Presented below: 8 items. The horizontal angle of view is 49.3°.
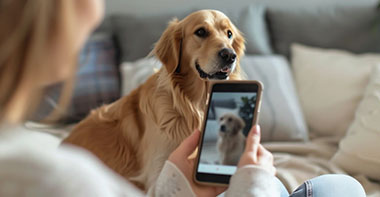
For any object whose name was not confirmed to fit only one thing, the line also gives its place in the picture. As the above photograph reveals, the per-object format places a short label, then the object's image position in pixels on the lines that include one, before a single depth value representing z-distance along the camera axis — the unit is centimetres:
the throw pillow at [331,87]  174
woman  49
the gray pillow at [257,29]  170
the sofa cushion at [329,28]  215
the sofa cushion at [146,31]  181
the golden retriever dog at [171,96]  101
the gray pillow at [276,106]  157
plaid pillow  183
